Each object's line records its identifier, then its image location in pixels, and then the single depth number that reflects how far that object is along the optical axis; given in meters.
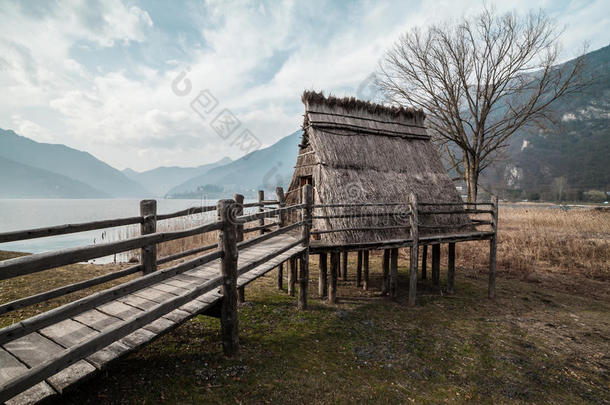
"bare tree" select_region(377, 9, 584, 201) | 16.06
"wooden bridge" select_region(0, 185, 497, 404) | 2.23
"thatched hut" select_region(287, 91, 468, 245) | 8.39
